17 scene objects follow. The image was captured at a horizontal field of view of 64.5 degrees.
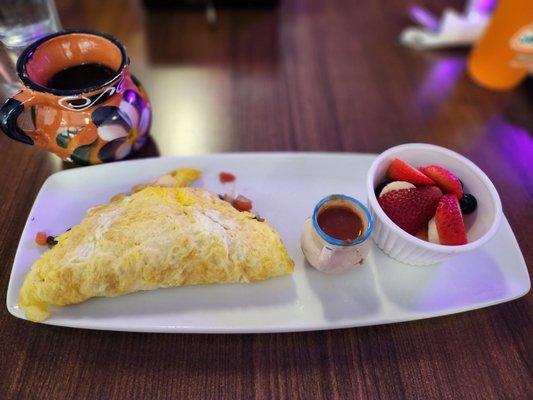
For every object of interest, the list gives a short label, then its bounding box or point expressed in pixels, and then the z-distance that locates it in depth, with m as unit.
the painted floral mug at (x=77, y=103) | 0.29
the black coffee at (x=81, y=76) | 0.33
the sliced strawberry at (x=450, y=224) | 0.28
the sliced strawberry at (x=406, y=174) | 0.31
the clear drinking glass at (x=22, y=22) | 0.40
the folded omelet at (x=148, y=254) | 0.28
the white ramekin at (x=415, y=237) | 0.28
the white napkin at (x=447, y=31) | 0.49
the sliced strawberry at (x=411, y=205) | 0.29
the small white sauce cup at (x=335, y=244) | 0.27
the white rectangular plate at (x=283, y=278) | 0.28
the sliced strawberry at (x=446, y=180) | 0.30
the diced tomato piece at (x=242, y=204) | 0.33
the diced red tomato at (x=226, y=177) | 0.35
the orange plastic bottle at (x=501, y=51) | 0.40
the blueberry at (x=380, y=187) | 0.31
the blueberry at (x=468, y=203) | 0.31
